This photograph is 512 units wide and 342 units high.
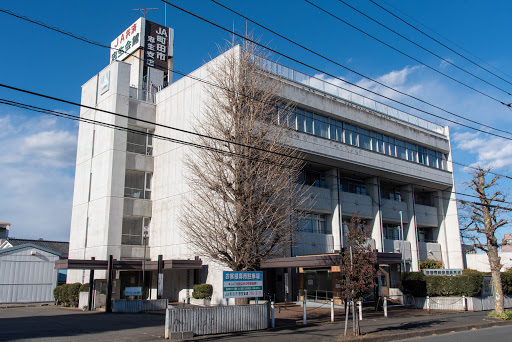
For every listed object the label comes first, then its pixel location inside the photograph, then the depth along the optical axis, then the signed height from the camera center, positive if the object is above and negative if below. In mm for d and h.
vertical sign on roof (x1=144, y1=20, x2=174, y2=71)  47344 +24005
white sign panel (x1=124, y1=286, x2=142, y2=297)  26755 -1184
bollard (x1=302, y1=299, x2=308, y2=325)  19819 -1934
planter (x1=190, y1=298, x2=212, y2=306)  28906 -2009
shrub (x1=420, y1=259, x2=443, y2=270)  42175 +485
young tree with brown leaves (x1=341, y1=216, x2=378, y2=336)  16344 -12
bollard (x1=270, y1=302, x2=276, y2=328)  18828 -1966
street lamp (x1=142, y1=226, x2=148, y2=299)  29420 +2232
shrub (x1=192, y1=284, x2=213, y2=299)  28641 -1294
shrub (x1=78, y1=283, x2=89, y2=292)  31361 -1148
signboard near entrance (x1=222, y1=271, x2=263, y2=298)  17688 -542
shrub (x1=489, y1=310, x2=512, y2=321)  23266 -2417
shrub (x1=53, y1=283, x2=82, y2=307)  32969 -1683
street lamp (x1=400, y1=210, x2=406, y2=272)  41359 +2561
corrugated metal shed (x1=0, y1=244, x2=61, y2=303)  38250 -193
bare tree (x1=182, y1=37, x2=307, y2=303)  19594 +4351
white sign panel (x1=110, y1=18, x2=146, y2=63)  46875 +24747
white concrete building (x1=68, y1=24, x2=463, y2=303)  32656 +7833
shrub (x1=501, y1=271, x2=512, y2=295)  31172 -917
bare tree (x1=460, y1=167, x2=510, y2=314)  25598 +2828
